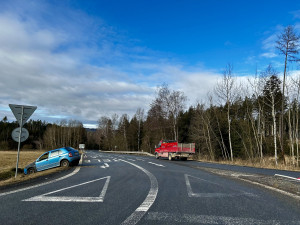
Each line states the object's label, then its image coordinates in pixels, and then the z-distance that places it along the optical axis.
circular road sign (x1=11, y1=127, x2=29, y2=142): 10.16
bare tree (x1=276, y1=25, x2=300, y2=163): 20.48
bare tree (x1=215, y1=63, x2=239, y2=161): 28.49
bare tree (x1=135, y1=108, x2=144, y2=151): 72.76
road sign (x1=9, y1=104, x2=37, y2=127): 10.17
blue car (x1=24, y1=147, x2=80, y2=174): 15.57
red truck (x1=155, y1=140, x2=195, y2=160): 26.67
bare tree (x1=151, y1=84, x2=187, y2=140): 39.94
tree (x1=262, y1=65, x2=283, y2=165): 23.62
